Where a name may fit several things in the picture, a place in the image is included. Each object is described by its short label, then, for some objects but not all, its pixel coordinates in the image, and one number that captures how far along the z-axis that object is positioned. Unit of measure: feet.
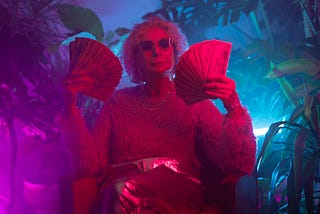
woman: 5.60
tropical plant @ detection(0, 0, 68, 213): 8.14
